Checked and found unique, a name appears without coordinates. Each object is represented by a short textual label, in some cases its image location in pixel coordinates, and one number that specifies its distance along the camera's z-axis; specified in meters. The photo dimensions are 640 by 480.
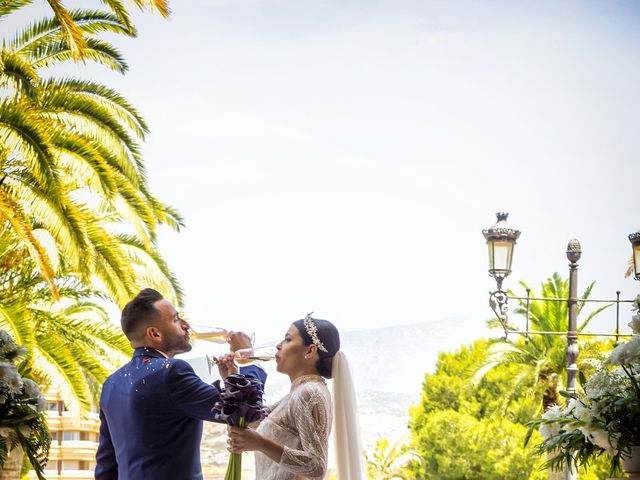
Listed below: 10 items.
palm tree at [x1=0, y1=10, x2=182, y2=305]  9.45
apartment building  22.34
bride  3.85
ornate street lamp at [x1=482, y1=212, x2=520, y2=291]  10.58
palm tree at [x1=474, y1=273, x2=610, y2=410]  27.03
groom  3.85
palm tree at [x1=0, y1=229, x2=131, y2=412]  11.18
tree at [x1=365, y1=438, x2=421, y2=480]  38.75
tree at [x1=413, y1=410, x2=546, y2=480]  36.59
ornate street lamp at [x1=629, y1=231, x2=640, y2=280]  9.30
